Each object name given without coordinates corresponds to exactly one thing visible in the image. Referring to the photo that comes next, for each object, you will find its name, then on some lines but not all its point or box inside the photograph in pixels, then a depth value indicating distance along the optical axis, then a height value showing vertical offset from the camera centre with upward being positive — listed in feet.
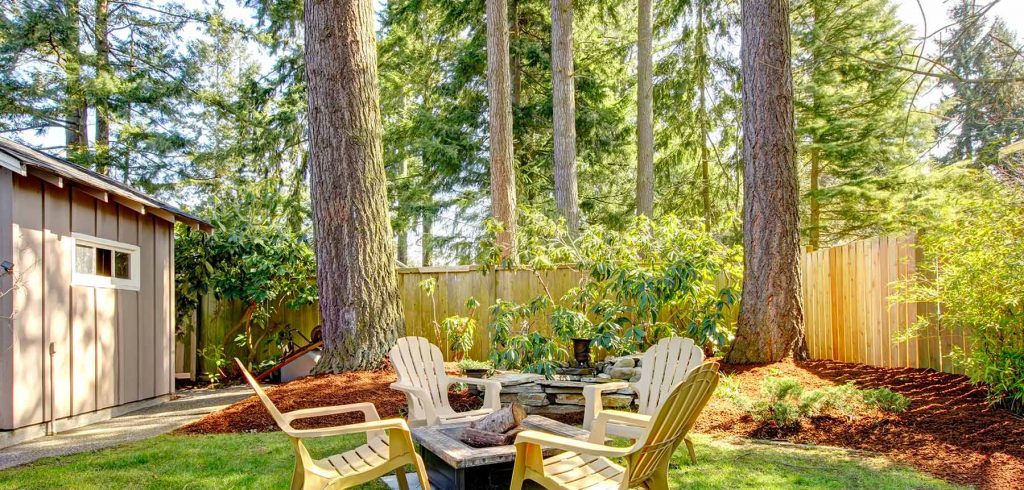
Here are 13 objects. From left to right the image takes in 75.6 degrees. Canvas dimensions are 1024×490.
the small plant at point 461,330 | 22.24 -2.32
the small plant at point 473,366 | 19.69 -3.26
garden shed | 16.62 -0.79
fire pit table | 10.27 -3.17
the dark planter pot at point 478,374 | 19.11 -3.26
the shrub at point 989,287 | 14.28 -0.78
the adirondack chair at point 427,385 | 13.91 -2.76
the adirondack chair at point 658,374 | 13.34 -2.46
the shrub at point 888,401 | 15.58 -3.51
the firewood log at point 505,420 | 11.24 -2.72
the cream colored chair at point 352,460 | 9.93 -3.17
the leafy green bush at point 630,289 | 19.60 -0.99
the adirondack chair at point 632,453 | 8.70 -2.65
